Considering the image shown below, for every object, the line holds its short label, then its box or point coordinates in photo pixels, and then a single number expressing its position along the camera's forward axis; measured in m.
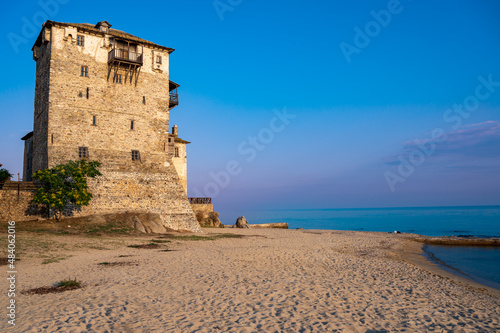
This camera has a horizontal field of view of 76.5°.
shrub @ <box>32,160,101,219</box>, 25.81
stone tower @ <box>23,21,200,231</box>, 29.30
